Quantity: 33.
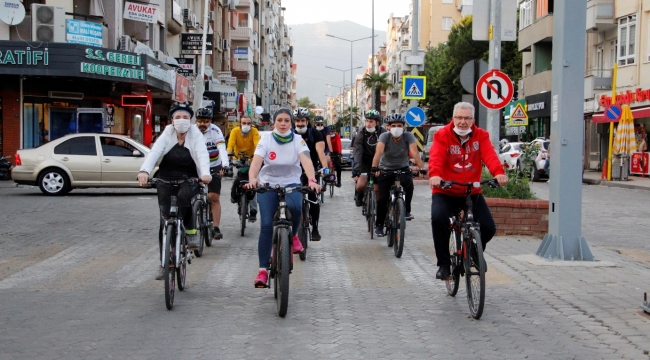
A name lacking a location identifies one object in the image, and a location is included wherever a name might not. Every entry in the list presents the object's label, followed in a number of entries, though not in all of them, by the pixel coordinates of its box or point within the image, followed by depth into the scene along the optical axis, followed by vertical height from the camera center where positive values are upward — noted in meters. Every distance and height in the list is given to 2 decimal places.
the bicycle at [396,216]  10.12 -0.86
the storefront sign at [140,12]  32.81 +5.45
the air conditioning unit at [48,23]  27.44 +4.14
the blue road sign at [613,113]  29.61 +1.43
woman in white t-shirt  7.11 -0.15
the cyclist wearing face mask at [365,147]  12.35 +0.04
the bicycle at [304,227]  9.73 -0.96
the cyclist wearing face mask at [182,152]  7.60 -0.05
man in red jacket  7.05 -0.13
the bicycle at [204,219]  9.69 -0.89
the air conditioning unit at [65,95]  29.68 +1.87
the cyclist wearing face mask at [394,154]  10.98 -0.06
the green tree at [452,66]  61.34 +6.87
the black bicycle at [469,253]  6.44 -0.86
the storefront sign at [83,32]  28.09 +3.96
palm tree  109.81 +9.04
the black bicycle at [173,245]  6.75 -0.84
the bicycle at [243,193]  12.41 -0.69
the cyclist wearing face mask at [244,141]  12.93 +0.11
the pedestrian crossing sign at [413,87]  24.52 +1.88
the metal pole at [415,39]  28.48 +3.95
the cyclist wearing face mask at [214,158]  10.90 -0.15
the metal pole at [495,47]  14.02 +1.78
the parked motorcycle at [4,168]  26.08 -0.74
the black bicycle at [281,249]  6.46 -0.83
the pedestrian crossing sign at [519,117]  31.77 +1.33
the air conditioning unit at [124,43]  31.53 +3.99
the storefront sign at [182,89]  37.59 +2.81
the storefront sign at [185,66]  41.03 +4.12
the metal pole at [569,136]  9.45 +0.18
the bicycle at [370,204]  11.79 -0.81
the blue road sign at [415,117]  24.62 +1.00
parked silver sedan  19.97 -0.48
